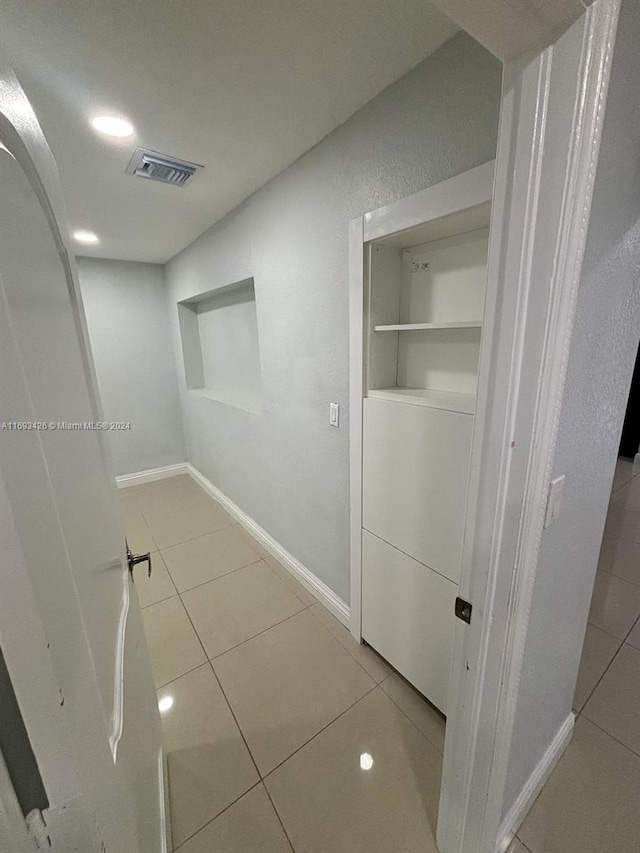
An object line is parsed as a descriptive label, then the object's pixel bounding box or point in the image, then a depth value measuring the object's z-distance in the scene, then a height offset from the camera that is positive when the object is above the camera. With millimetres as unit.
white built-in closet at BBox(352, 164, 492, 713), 1189 -265
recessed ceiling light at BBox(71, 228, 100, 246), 2562 +899
